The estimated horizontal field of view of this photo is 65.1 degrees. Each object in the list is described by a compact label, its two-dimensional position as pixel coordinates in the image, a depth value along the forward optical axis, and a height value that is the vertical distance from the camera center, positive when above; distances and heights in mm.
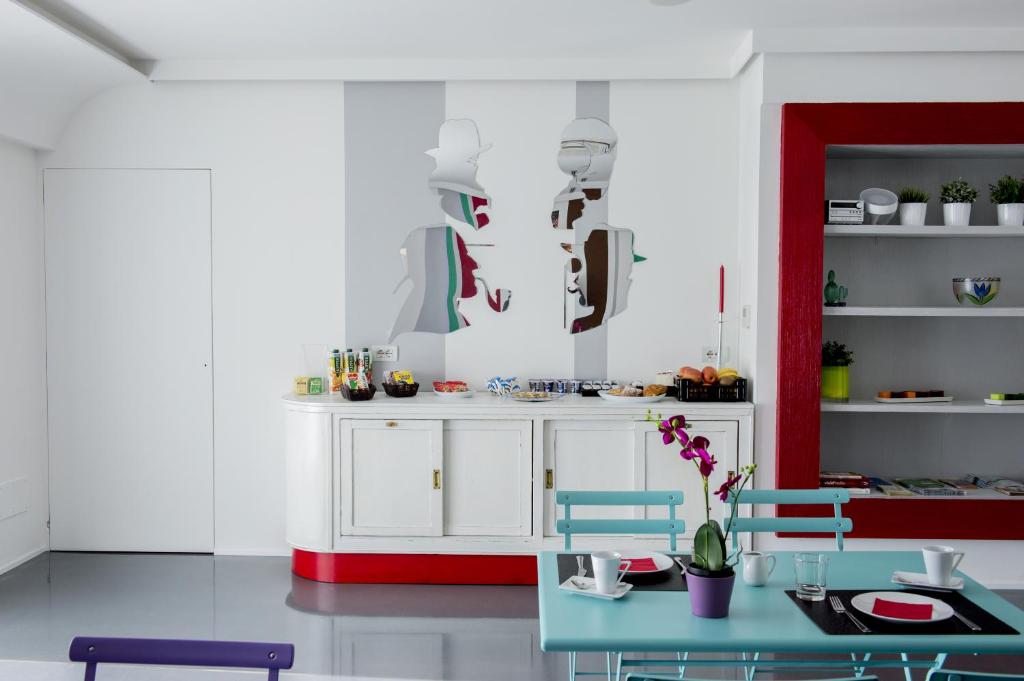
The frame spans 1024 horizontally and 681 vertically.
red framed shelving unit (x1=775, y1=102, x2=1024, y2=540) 4137 +384
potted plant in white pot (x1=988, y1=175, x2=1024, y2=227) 4266 +652
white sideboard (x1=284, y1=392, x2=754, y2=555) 4340 -809
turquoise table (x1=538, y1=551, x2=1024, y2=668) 1922 -767
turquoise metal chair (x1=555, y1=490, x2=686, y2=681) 2912 -730
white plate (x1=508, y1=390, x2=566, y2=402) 4395 -425
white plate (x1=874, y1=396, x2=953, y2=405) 4293 -418
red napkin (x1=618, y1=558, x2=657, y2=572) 2424 -748
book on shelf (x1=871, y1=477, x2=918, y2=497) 4246 -891
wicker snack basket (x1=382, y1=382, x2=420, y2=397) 4531 -392
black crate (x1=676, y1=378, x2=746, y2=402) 4359 -385
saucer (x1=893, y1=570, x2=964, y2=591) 2305 -753
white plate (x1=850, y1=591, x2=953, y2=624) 2094 -757
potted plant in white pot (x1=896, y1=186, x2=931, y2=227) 4293 +625
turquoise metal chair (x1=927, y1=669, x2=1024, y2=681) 1630 -722
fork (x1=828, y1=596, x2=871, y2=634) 2006 -763
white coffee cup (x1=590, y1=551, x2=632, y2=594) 2211 -694
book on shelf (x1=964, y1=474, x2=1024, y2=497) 4273 -885
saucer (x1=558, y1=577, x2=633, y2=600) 2203 -749
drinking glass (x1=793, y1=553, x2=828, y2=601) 2232 -713
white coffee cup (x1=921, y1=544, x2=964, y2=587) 2311 -701
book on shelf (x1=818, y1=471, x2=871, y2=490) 4289 -850
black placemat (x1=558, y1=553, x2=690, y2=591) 2314 -760
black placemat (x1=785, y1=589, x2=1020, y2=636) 1992 -764
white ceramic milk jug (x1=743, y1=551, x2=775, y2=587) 2320 -717
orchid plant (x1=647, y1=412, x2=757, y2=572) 2100 -546
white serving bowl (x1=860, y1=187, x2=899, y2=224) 4320 +642
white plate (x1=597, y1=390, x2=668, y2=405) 4340 -424
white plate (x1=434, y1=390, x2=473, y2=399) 4500 -421
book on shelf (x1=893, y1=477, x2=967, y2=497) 4242 -884
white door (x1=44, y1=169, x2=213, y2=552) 4836 -243
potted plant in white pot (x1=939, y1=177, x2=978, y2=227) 4285 +644
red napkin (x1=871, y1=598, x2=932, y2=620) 2080 -755
